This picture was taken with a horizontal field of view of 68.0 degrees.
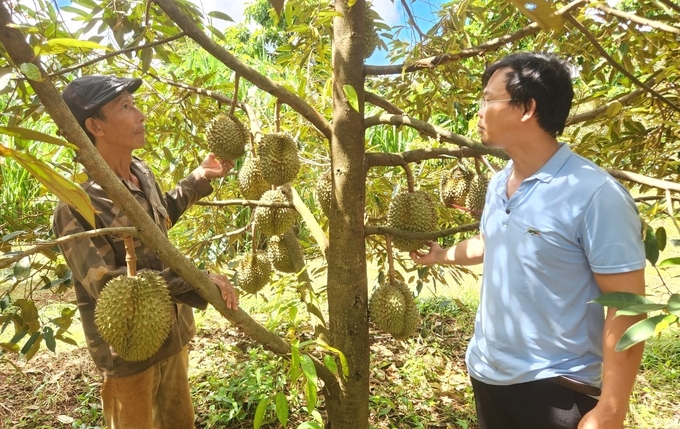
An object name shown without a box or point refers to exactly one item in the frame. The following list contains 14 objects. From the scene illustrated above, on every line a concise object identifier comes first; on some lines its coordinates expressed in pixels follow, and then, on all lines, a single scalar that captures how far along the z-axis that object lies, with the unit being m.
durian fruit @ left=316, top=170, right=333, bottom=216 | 1.91
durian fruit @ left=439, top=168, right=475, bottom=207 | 1.89
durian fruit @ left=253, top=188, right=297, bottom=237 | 1.96
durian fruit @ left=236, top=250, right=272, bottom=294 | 2.21
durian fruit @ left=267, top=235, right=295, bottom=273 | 2.26
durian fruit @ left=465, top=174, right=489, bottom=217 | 1.77
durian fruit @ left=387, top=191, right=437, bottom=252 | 1.66
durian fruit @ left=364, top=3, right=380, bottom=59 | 1.98
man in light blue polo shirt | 1.11
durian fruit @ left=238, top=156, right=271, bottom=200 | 2.01
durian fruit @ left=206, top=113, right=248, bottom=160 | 1.81
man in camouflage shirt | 1.50
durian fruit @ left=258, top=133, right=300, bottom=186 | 1.77
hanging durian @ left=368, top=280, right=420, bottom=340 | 1.72
